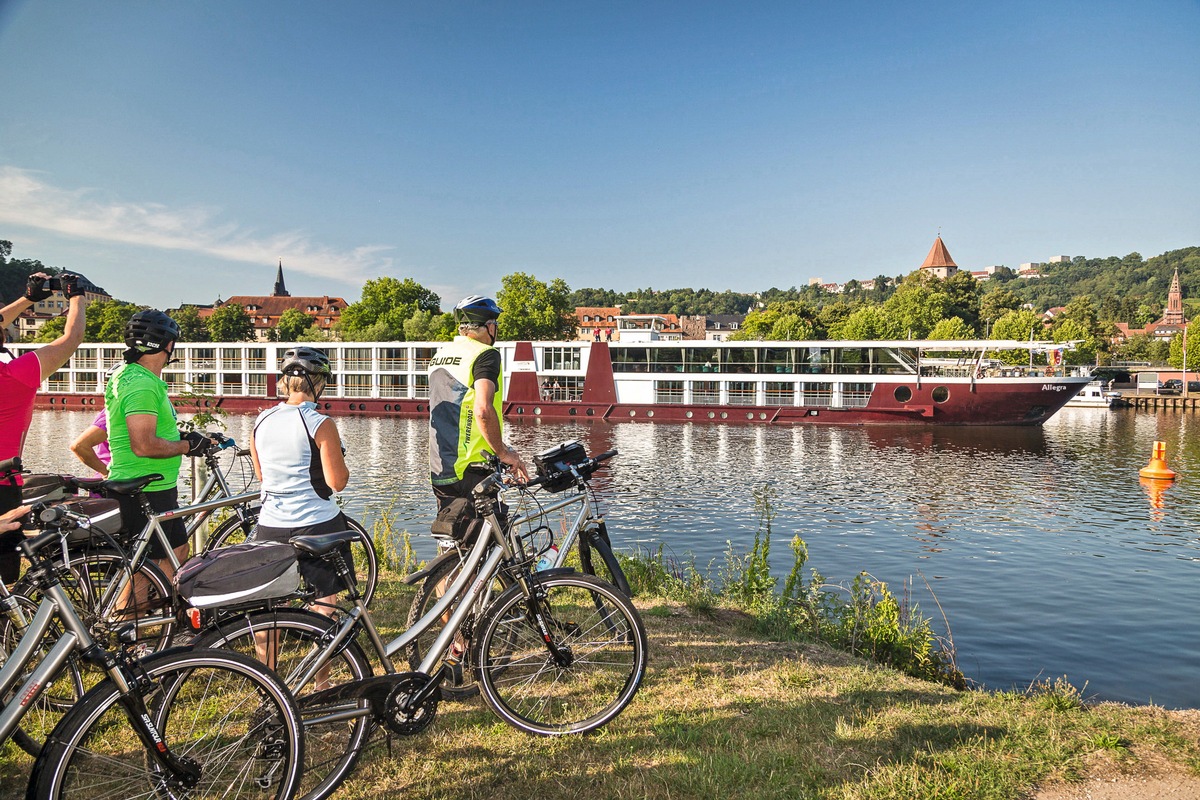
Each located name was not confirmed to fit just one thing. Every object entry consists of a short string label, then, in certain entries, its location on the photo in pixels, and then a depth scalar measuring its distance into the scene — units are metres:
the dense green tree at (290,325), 104.88
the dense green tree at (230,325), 105.50
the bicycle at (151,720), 2.68
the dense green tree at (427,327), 75.25
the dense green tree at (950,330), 81.49
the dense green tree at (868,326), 83.69
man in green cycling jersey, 4.60
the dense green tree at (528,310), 80.00
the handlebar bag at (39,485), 4.47
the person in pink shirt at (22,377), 3.89
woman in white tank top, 3.96
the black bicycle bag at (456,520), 4.67
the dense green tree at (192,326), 106.98
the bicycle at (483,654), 3.35
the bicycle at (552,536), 4.46
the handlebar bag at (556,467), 4.49
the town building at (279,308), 133.50
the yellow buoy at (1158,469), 23.66
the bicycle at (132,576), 4.24
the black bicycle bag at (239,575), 3.09
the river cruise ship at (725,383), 40.28
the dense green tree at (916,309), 89.94
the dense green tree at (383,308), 83.19
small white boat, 58.78
